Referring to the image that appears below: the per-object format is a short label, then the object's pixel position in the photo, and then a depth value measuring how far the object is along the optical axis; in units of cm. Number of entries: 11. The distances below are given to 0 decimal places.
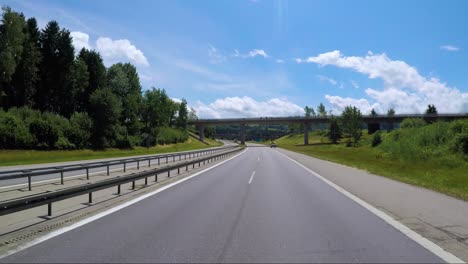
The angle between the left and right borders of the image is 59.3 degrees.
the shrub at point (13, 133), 4719
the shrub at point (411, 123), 8770
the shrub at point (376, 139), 8175
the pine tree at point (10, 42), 5656
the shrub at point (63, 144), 5447
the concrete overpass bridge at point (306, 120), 11956
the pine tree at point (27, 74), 6656
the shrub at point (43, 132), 5212
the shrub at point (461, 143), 4047
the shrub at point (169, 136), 9853
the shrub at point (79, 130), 5947
